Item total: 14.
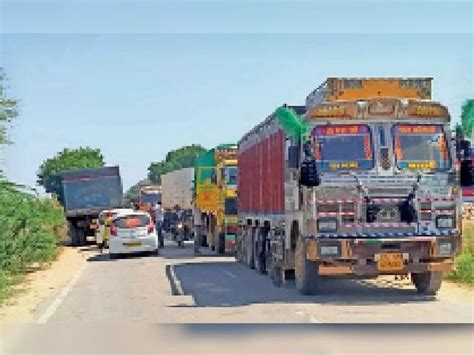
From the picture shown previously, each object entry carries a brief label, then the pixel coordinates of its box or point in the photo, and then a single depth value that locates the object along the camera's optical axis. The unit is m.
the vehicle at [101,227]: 34.44
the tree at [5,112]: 22.16
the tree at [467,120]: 15.70
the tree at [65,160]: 98.88
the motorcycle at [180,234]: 37.03
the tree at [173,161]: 146.38
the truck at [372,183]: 15.46
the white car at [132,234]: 29.44
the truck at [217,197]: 29.73
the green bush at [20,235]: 22.27
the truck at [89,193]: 40.34
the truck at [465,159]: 15.63
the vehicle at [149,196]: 61.79
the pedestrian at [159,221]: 34.88
